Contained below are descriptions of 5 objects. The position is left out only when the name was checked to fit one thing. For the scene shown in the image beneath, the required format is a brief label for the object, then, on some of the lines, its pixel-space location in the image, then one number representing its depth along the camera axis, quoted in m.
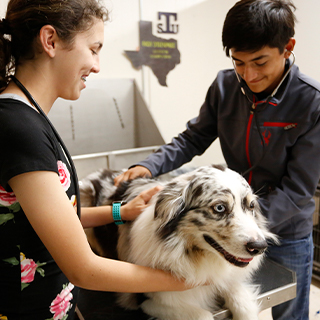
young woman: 0.73
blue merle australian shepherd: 1.10
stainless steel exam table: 1.18
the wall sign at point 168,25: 3.47
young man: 1.32
